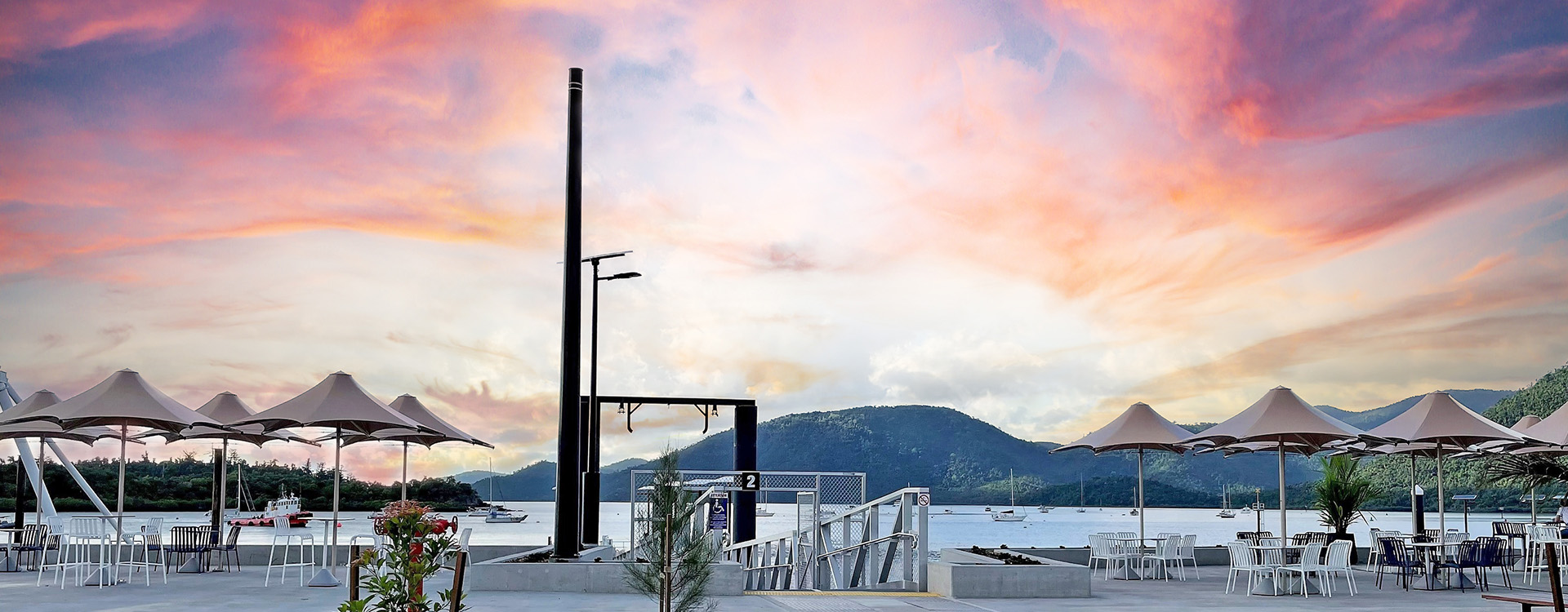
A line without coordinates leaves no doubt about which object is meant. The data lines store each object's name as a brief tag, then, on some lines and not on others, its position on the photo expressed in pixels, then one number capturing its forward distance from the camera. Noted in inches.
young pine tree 378.0
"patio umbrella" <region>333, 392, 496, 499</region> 746.2
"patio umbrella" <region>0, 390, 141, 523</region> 713.0
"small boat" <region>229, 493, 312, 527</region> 2147.1
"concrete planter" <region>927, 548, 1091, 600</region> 604.1
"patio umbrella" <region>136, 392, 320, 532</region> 756.0
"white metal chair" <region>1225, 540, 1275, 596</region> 646.5
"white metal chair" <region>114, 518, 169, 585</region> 692.4
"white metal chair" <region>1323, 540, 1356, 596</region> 626.3
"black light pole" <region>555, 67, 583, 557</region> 585.0
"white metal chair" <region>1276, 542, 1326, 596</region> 631.2
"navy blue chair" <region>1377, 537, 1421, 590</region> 679.1
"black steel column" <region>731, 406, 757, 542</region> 1071.6
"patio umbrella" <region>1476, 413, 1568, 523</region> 839.1
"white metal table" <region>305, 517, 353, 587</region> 636.7
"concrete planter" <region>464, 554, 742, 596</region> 589.9
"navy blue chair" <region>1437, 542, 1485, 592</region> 674.2
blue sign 1181.2
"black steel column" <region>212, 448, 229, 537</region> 804.7
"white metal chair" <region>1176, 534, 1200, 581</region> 833.2
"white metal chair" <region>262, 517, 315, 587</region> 647.8
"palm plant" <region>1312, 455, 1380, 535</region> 910.4
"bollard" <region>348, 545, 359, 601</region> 263.9
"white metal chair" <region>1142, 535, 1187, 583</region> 767.7
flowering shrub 280.2
